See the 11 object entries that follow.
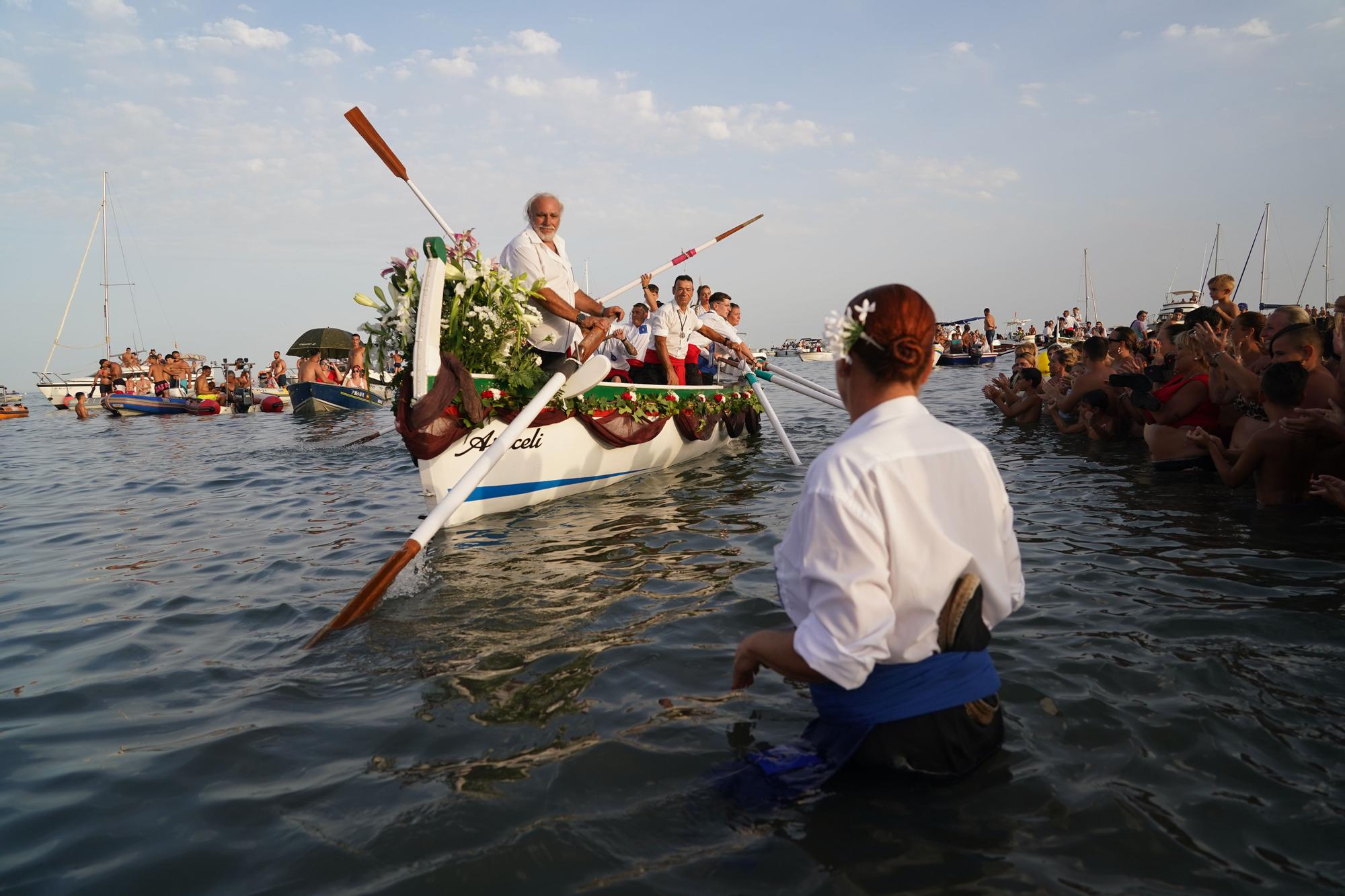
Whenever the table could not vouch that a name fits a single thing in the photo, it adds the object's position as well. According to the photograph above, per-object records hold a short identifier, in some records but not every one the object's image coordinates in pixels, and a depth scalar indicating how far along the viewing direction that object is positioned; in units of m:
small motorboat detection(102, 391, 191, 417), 27.20
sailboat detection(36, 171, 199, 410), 35.78
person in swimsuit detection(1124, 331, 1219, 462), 8.08
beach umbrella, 26.03
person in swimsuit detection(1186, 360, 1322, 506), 5.77
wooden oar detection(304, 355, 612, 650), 4.56
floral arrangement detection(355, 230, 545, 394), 6.93
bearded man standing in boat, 7.61
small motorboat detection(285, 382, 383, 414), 23.78
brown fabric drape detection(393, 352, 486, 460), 6.60
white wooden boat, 6.64
